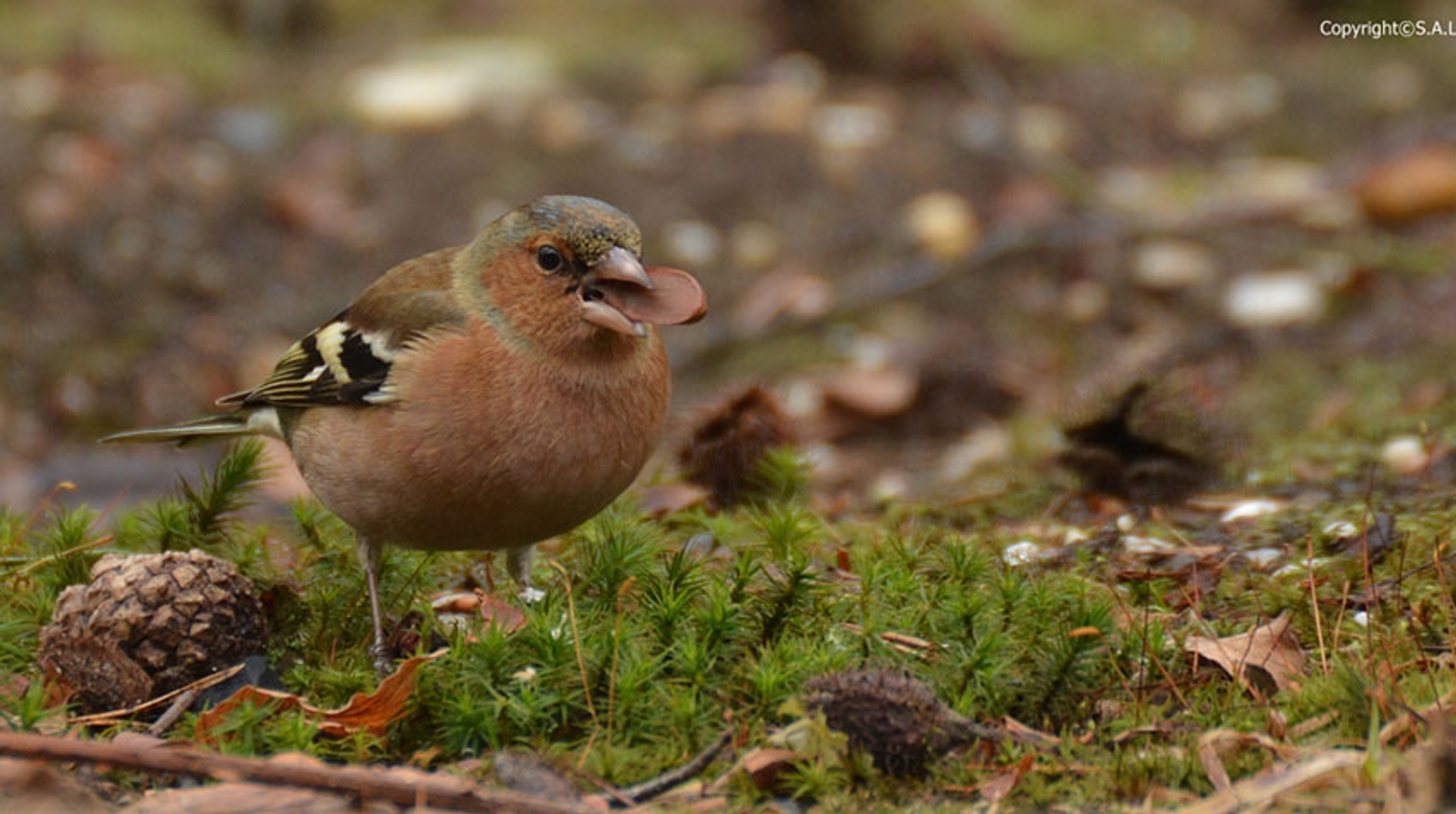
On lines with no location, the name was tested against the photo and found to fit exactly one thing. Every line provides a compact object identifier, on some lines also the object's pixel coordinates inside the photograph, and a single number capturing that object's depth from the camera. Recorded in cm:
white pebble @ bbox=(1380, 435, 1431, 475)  910
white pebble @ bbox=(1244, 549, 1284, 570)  754
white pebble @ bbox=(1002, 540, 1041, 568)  775
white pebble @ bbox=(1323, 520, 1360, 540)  769
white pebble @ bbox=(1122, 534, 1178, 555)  785
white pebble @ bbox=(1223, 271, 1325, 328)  1395
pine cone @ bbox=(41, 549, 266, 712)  625
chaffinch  687
